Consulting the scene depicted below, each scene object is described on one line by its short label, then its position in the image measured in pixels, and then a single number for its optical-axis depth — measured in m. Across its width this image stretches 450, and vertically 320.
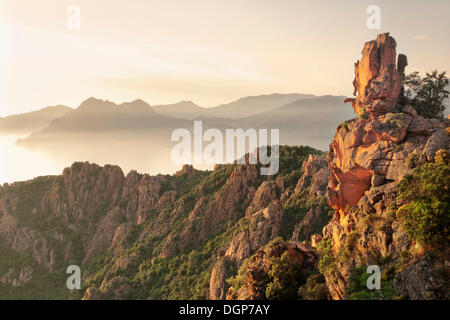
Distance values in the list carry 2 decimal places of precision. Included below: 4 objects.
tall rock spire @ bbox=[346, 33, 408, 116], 48.44
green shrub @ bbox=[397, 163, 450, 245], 33.12
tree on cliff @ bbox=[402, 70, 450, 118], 51.56
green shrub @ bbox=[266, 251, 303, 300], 40.91
